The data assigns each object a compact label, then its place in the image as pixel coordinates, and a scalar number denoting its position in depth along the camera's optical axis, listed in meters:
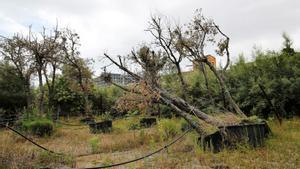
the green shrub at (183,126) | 6.09
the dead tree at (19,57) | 11.45
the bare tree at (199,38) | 7.23
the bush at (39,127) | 7.64
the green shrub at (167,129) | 5.76
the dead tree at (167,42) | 8.84
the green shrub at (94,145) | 5.08
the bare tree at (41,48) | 9.97
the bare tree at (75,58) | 11.63
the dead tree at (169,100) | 4.80
